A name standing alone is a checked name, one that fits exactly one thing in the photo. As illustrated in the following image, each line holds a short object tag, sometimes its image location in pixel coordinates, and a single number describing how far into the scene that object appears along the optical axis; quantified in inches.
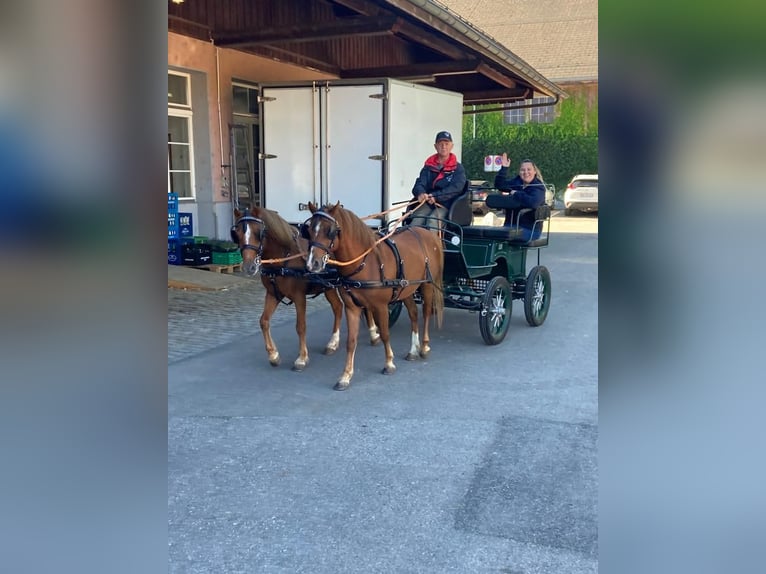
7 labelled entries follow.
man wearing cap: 317.8
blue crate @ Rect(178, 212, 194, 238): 504.6
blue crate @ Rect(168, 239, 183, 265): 491.5
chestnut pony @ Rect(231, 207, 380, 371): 245.0
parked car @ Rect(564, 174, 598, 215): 1056.8
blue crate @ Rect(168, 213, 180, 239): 481.1
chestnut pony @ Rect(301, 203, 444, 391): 235.5
